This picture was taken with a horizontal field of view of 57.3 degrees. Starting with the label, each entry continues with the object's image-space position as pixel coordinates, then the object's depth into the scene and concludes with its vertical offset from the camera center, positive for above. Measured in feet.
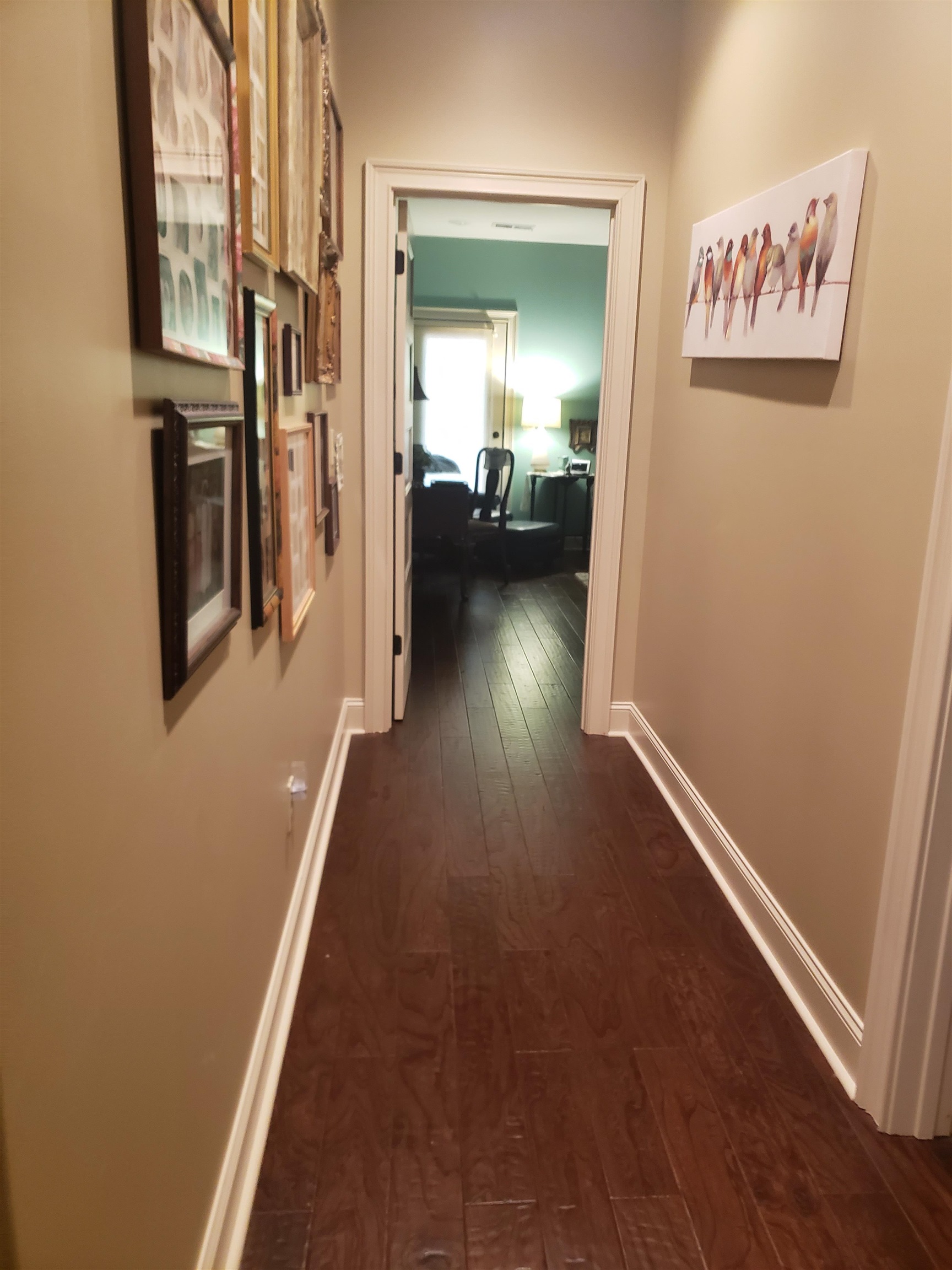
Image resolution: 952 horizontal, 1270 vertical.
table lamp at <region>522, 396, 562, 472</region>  23.49 +0.57
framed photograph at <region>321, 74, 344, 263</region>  7.71 +2.36
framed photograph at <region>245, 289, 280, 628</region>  4.69 -0.08
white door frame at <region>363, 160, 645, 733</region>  9.74 +0.63
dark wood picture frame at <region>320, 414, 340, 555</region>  8.05 -0.72
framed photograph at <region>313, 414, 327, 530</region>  7.51 -0.32
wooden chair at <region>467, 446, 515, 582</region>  20.35 -1.54
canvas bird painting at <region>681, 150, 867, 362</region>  6.00 +1.40
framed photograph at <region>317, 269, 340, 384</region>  7.71 +0.93
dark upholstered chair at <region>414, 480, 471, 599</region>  18.57 -1.66
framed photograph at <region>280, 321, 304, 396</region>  6.01 +0.49
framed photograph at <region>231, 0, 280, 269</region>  4.34 +1.62
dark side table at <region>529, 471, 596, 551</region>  23.15 -1.17
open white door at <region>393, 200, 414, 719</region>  10.34 -0.26
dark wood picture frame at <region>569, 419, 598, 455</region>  24.25 +0.13
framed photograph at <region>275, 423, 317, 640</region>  5.77 -0.68
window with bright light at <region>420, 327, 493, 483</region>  23.29 +1.12
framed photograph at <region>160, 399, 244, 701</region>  3.12 -0.43
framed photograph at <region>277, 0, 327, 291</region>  5.40 +1.99
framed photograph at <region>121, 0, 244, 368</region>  2.70 +0.87
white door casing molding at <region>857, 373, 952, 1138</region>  4.88 -2.71
